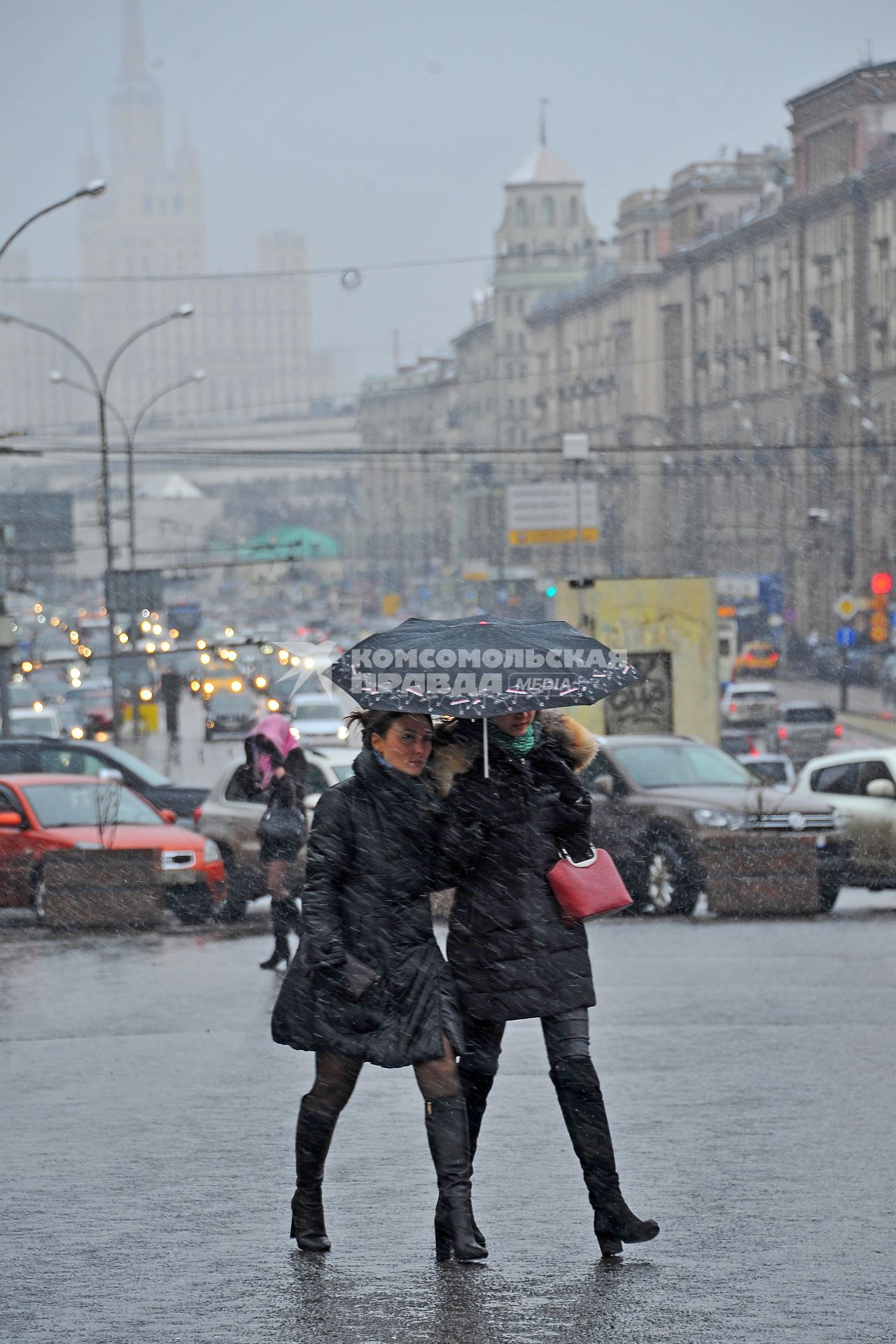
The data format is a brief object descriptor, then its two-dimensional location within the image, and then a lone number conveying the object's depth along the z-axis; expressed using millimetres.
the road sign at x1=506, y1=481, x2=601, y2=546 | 77188
